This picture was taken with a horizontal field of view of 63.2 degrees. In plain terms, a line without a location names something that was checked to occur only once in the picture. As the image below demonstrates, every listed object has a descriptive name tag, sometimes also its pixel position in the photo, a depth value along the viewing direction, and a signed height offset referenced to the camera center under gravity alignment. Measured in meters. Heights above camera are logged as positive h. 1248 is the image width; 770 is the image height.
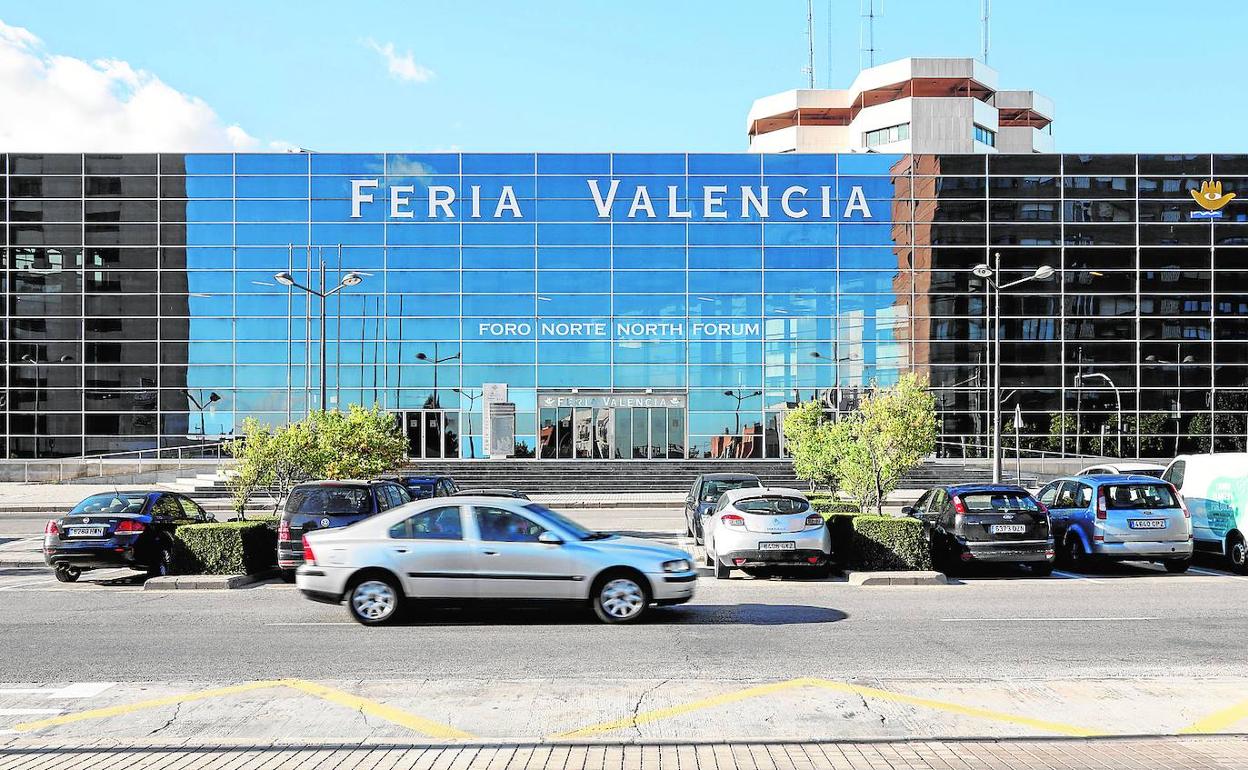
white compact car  15.51 -2.25
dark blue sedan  15.91 -2.40
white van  16.58 -1.89
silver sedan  11.58 -2.03
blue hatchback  16.36 -2.19
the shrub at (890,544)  16.17 -2.49
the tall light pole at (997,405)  29.62 -0.49
